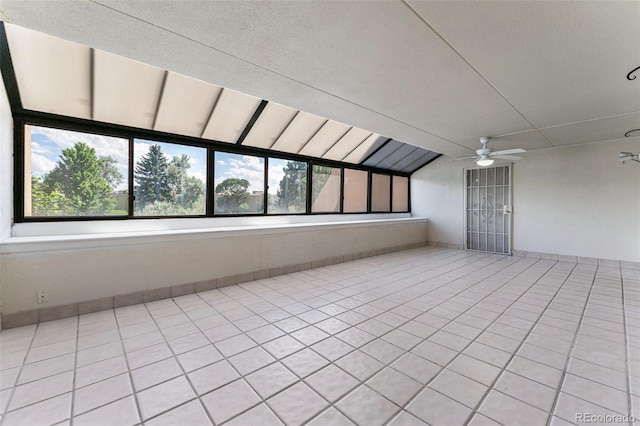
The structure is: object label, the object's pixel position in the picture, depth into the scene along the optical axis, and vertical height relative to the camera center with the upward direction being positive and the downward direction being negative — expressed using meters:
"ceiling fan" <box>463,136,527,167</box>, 4.88 +1.07
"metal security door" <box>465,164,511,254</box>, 6.89 +0.04
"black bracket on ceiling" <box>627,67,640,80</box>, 2.63 +1.41
